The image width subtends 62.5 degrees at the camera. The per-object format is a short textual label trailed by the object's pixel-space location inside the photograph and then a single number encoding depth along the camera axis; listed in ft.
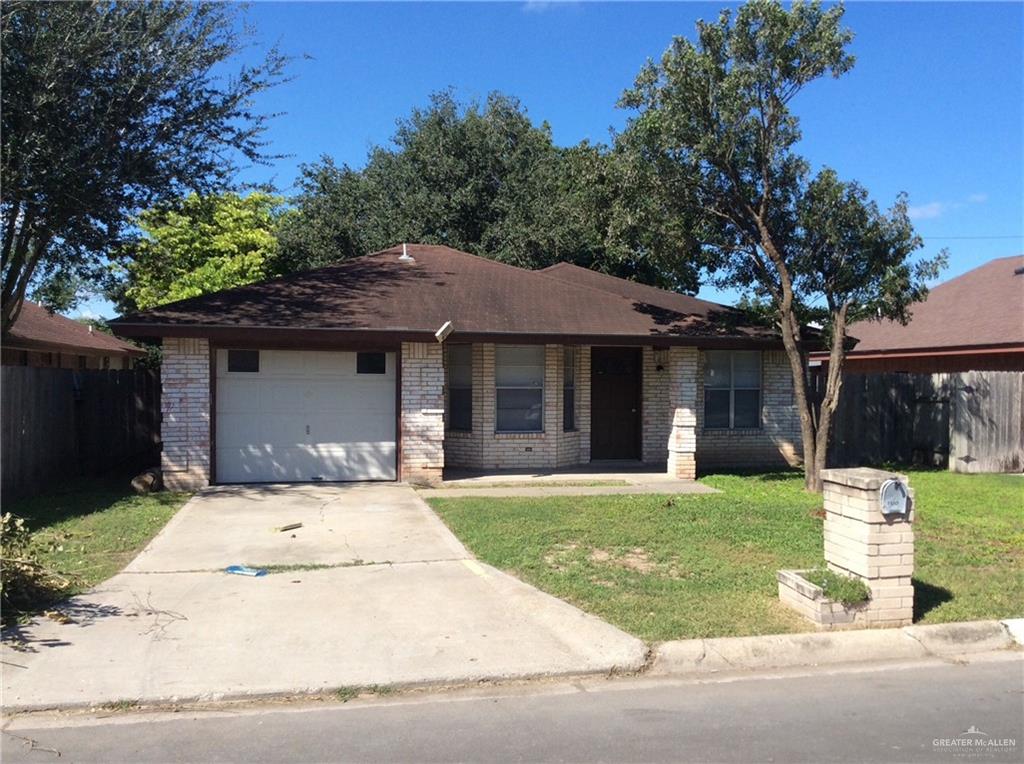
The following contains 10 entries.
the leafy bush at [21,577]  20.45
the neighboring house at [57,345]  72.23
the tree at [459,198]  83.87
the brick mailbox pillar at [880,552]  20.56
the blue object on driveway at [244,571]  25.17
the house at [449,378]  42.09
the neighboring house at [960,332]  63.36
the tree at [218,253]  92.07
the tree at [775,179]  39.63
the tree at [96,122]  36.24
